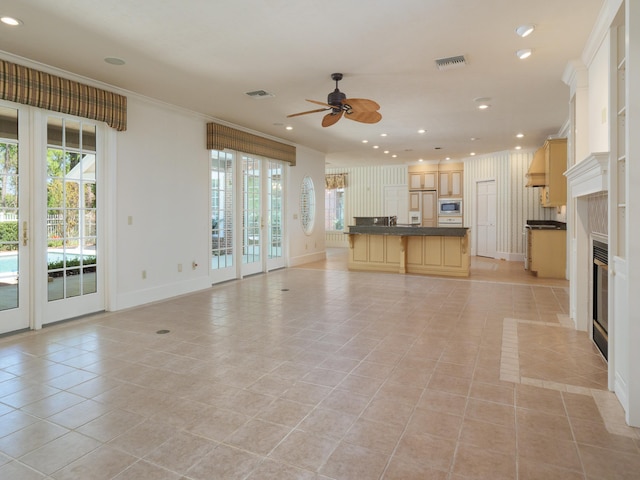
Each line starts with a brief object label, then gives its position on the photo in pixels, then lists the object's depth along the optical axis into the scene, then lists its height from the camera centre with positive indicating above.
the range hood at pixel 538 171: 7.88 +1.24
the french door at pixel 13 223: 4.03 +0.15
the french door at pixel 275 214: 8.43 +0.47
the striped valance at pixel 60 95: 3.87 +1.54
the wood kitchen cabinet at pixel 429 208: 12.05 +0.81
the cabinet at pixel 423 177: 12.01 +1.77
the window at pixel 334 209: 14.01 +0.93
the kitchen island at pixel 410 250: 7.75 -0.31
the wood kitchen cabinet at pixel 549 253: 7.31 -0.36
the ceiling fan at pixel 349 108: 4.26 +1.40
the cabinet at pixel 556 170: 6.57 +1.06
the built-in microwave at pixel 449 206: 11.68 +0.84
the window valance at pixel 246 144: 6.55 +1.73
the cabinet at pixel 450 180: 11.70 +1.63
